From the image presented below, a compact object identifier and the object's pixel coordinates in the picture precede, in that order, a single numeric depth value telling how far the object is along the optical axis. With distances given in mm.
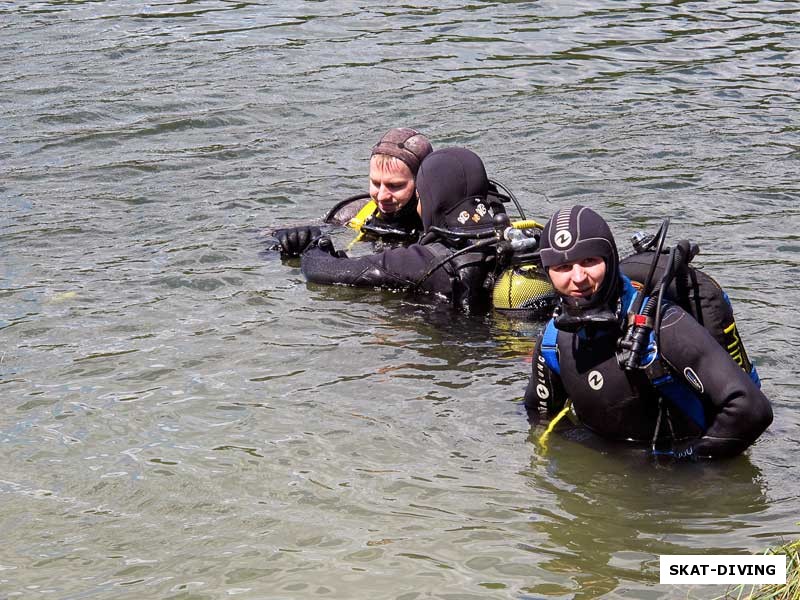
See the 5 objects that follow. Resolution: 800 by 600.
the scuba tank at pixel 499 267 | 7172
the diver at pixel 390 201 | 8227
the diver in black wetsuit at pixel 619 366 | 4910
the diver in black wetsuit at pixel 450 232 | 7426
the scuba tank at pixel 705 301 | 5238
